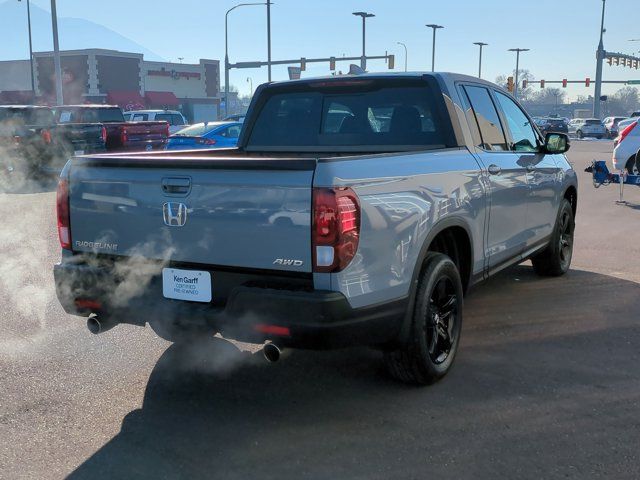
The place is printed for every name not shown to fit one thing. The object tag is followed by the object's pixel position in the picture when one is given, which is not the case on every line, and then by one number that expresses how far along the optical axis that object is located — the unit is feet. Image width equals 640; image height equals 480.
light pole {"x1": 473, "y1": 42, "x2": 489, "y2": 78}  250.57
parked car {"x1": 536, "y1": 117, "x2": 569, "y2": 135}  170.81
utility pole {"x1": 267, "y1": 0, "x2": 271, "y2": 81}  149.89
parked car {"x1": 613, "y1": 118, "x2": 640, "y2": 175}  46.60
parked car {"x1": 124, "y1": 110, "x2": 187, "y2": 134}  85.56
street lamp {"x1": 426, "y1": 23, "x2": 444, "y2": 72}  206.80
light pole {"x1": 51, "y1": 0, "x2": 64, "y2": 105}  87.70
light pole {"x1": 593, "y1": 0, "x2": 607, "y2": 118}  195.71
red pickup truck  56.75
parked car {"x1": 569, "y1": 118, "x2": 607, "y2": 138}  171.42
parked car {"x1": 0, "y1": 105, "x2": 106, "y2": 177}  53.57
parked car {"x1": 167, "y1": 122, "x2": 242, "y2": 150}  48.91
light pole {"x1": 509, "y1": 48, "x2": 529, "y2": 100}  281.54
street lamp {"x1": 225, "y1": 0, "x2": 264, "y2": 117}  152.97
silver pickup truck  11.06
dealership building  208.85
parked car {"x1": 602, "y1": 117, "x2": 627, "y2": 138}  166.71
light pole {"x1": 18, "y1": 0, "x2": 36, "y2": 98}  172.72
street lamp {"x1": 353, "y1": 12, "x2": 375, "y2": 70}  168.86
